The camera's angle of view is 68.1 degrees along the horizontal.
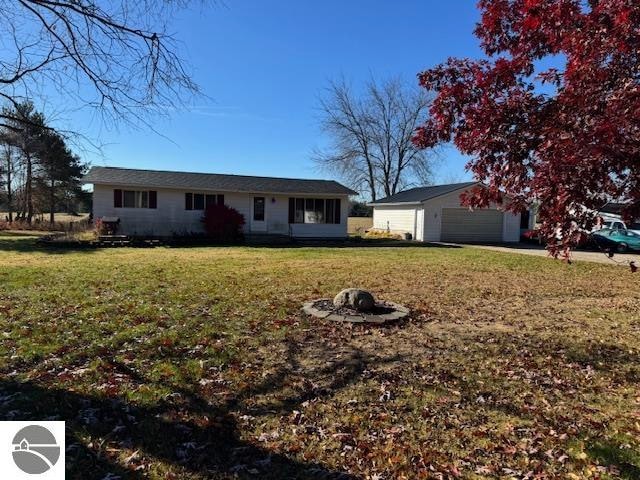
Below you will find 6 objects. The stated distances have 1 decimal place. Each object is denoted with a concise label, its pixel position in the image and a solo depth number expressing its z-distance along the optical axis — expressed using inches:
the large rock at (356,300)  279.6
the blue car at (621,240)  839.1
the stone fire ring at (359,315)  260.2
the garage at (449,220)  1039.0
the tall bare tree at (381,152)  1665.8
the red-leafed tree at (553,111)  118.2
